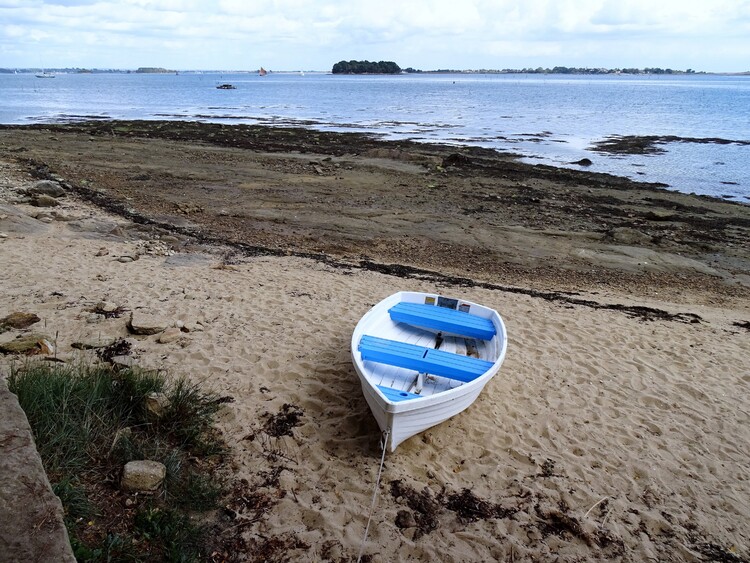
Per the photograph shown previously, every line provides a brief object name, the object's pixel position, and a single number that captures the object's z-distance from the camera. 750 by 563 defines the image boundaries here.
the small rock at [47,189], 12.81
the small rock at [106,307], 7.07
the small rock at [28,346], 5.55
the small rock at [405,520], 4.21
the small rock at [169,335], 6.54
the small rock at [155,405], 4.62
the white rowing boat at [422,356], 4.84
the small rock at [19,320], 6.33
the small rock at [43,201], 12.04
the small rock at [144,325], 6.64
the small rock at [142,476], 3.88
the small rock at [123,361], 5.68
